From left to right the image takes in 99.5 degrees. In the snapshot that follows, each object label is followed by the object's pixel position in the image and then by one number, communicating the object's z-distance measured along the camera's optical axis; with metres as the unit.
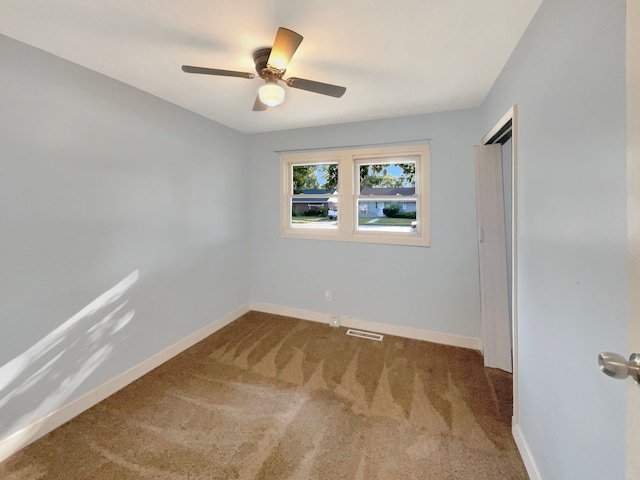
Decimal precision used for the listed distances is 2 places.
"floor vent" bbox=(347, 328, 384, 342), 3.06
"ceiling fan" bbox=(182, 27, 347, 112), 1.53
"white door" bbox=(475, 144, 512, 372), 2.43
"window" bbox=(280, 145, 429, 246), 3.03
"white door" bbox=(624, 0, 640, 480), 0.59
